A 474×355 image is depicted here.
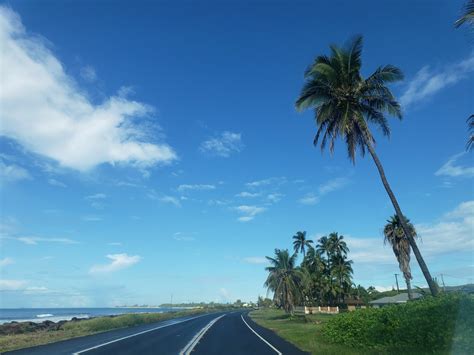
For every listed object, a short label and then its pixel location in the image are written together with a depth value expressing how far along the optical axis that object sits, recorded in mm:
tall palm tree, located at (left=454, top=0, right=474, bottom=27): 12484
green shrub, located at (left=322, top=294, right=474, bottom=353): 11102
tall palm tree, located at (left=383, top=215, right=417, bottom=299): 49594
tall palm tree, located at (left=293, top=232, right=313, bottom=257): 88500
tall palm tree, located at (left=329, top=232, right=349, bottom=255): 84812
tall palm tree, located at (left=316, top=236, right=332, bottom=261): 85500
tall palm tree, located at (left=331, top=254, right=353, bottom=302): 80000
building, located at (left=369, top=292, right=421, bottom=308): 61375
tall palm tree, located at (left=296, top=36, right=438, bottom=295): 22578
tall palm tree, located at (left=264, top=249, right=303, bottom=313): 57750
